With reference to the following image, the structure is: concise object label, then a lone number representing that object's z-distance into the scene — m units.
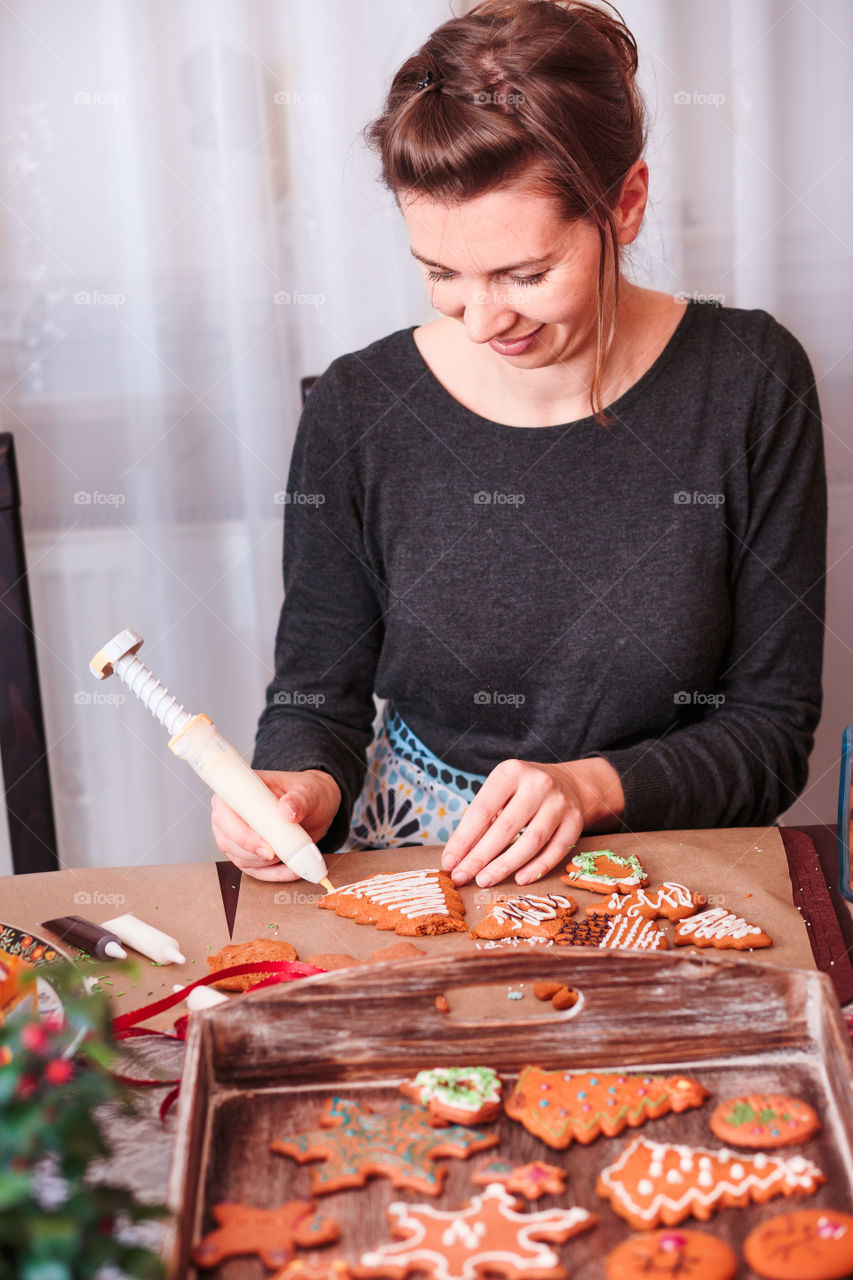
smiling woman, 1.24
